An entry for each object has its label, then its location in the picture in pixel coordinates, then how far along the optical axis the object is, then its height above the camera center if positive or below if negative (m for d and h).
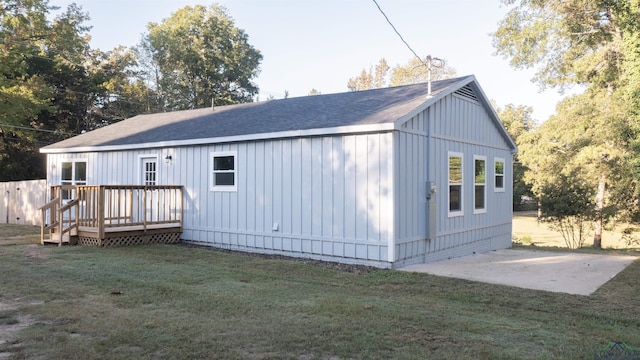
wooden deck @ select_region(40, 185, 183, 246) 10.80 -0.84
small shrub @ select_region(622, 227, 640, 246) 18.92 -2.01
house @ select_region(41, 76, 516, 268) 8.85 +0.32
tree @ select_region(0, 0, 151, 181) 22.02 +6.05
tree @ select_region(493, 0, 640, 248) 18.91 +5.42
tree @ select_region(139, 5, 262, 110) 37.81 +10.08
